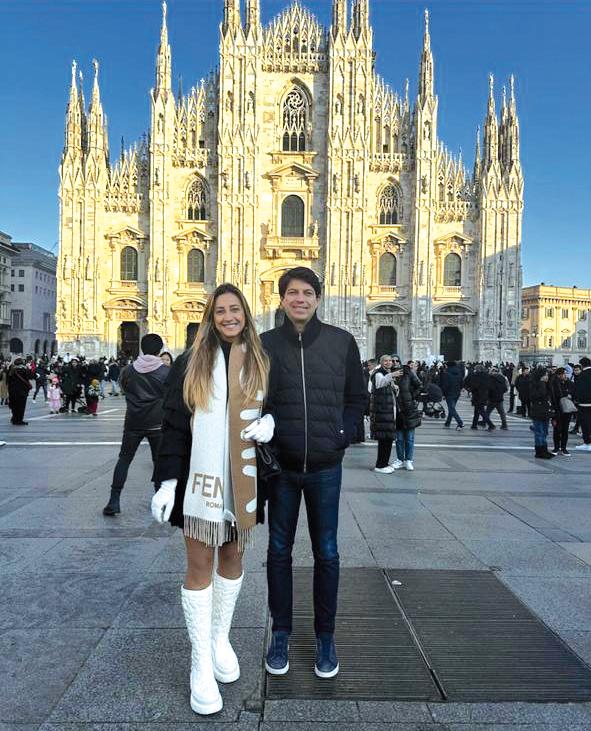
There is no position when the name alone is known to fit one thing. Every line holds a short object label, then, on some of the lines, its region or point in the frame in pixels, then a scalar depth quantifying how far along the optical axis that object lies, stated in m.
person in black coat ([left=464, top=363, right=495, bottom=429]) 14.77
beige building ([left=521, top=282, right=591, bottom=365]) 78.12
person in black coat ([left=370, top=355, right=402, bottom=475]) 8.75
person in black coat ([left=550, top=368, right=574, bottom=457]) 11.26
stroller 15.27
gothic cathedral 38.06
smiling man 3.11
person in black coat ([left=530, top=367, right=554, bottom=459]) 10.52
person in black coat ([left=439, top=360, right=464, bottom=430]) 15.25
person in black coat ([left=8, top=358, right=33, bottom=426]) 13.90
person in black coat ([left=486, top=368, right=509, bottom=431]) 14.89
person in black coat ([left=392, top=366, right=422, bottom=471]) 9.09
